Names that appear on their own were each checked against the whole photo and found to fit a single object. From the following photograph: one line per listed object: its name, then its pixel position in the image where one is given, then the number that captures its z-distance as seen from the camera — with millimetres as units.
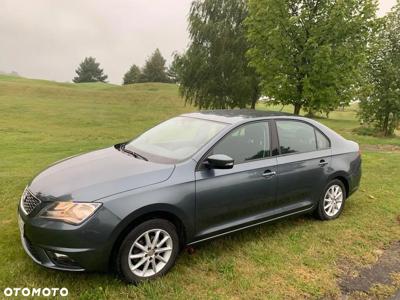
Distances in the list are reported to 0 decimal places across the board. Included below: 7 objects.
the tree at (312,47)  10680
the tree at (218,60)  22125
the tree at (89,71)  78500
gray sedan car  3211
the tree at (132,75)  65850
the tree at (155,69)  62344
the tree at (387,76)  17609
